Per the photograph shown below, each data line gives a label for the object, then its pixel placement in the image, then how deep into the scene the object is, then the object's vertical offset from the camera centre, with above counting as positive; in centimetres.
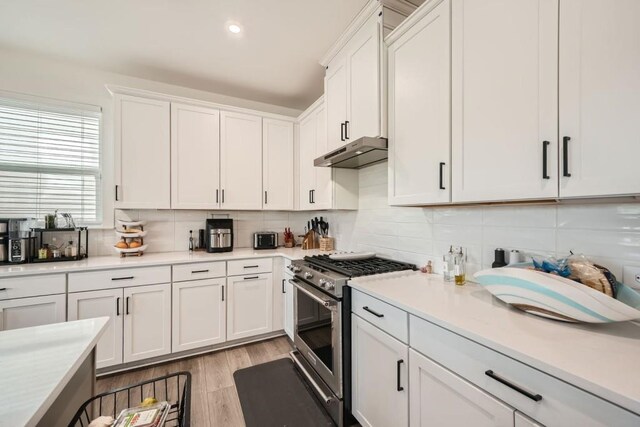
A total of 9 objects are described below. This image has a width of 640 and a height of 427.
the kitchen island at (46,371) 59 -45
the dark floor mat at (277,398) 165 -134
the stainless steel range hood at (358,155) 173 +46
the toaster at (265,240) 299 -33
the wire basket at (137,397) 167 -134
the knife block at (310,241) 308 -35
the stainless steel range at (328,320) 157 -75
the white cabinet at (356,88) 176 +97
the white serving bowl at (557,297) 83 -30
